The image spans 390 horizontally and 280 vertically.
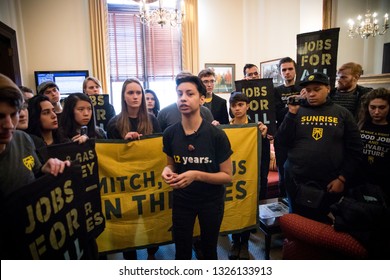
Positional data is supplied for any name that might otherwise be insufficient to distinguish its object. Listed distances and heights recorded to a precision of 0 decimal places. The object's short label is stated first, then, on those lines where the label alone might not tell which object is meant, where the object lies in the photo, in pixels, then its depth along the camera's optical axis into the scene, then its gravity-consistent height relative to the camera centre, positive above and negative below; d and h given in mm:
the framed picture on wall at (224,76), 6684 +507
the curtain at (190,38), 6289 +1421
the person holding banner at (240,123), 2338 -283
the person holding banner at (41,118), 1832 -113
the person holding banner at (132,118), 2191 -159
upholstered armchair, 1541 -920
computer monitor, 5391 +476
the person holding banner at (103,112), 2928 -136
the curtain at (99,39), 5738 +1331
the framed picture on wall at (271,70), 5676 +549
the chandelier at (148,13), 4541 +1548
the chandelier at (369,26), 4559 +1146
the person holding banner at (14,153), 1029 -230
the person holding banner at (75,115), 2053 -112
